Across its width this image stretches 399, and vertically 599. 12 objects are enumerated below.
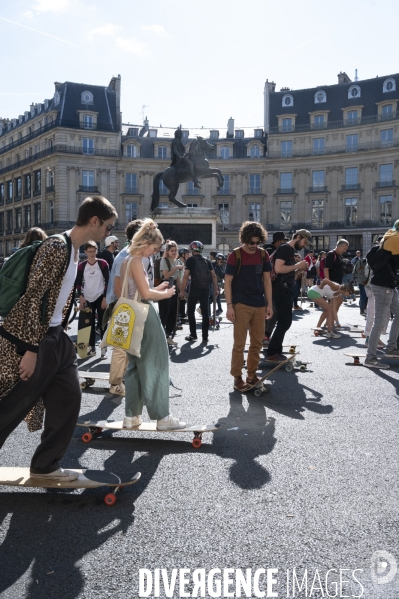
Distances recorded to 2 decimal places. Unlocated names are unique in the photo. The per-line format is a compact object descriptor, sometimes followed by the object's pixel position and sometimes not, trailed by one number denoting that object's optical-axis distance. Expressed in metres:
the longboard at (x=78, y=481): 3.82
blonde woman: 5.04
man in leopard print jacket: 3.56
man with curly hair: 7.22
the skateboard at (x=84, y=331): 9.56
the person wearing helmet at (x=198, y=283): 12.34
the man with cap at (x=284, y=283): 8.57
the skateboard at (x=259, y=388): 7.20
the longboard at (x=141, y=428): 5.04
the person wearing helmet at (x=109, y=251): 11.33
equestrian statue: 25.75
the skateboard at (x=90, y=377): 7.16
